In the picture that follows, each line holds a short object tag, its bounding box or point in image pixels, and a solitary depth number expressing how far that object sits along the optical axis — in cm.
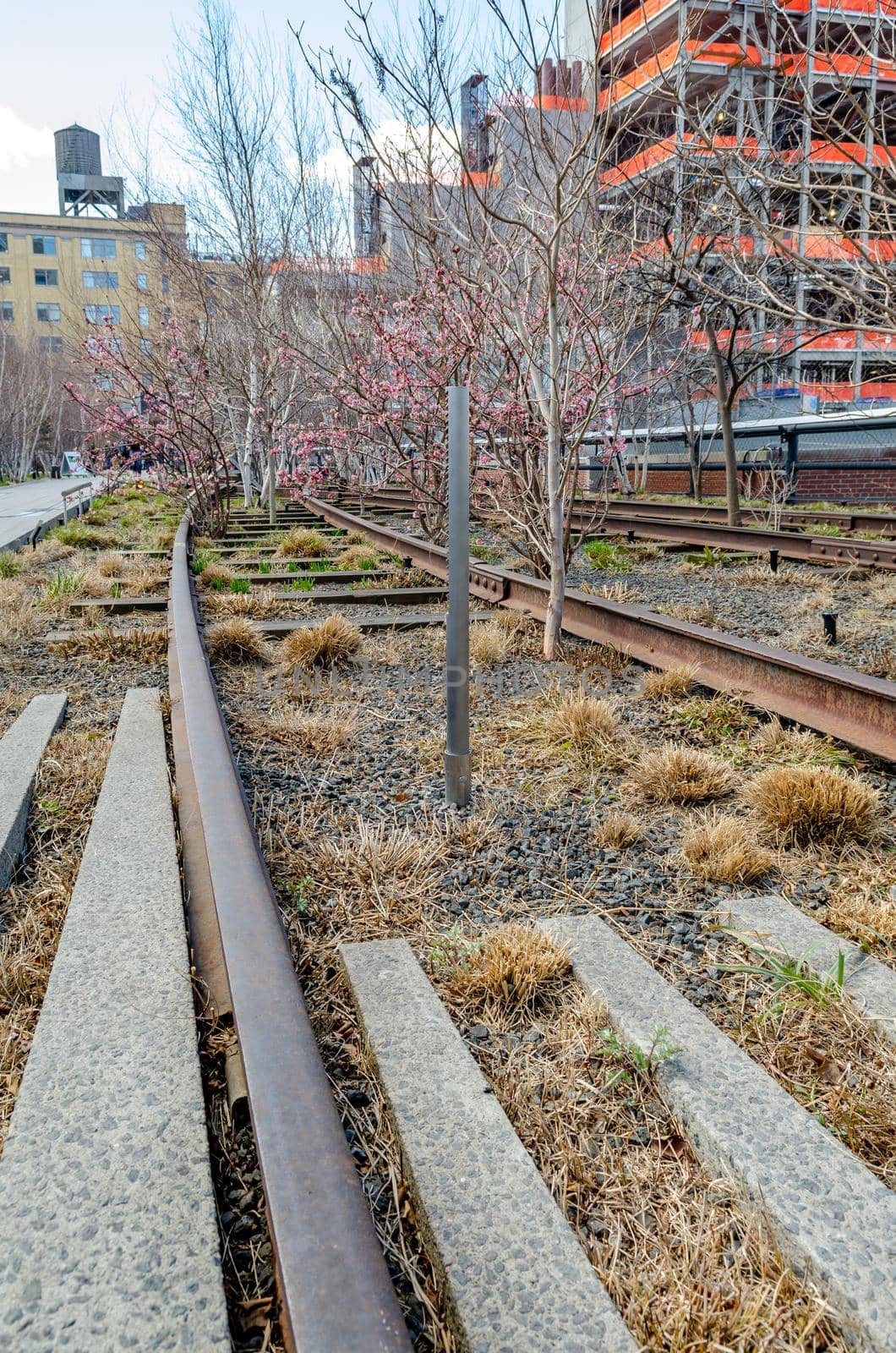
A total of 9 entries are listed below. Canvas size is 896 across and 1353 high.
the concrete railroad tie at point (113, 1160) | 131
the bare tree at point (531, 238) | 462
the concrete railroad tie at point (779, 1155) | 138
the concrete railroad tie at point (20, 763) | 289
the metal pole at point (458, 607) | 322
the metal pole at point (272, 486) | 1487
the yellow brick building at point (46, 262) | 8169
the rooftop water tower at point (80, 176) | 8656
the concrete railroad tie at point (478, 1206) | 133
